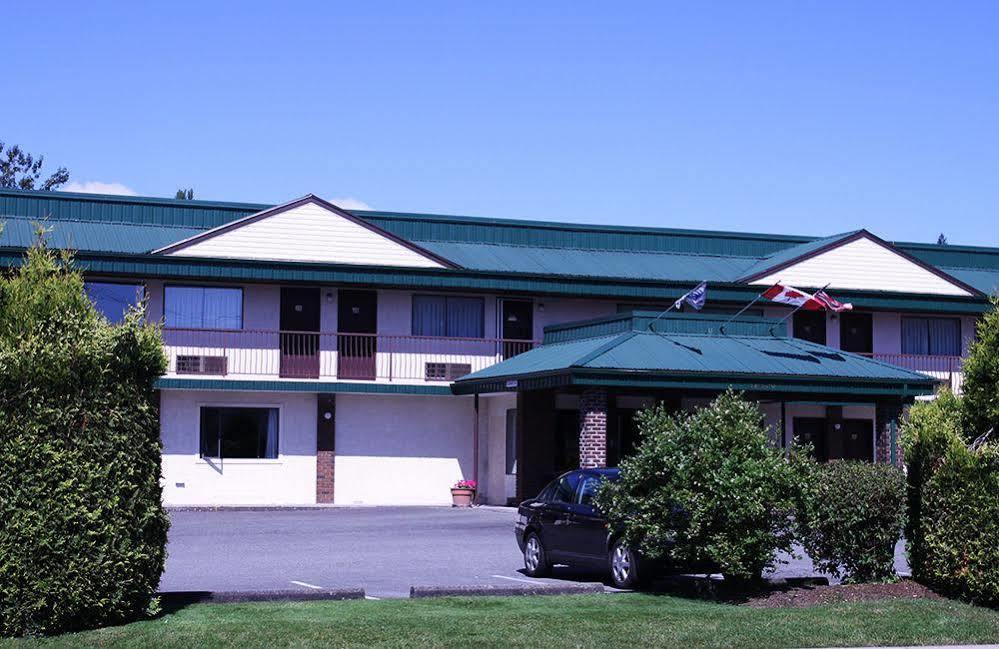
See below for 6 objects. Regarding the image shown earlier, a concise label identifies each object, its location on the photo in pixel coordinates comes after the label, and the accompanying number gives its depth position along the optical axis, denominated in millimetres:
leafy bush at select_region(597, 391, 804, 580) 15297
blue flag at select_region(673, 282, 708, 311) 31969
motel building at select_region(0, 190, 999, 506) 33469
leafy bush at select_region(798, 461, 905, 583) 15852
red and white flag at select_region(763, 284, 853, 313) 33000
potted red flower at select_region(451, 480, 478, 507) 35812
